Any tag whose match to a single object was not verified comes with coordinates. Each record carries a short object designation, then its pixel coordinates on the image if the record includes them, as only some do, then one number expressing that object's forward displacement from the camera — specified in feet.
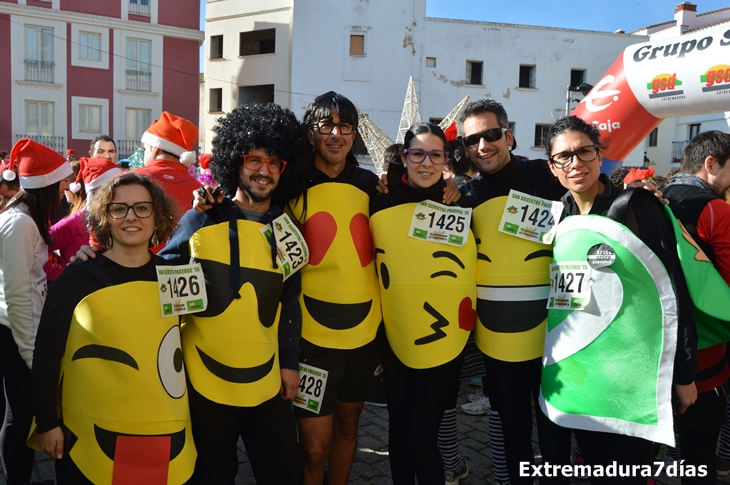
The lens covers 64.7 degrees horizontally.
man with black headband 9.78
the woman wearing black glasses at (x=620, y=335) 7.93
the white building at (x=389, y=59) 87.76
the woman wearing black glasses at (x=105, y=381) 7.52
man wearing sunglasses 9.39
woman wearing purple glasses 9.43
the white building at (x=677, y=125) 103.55
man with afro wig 8.44
